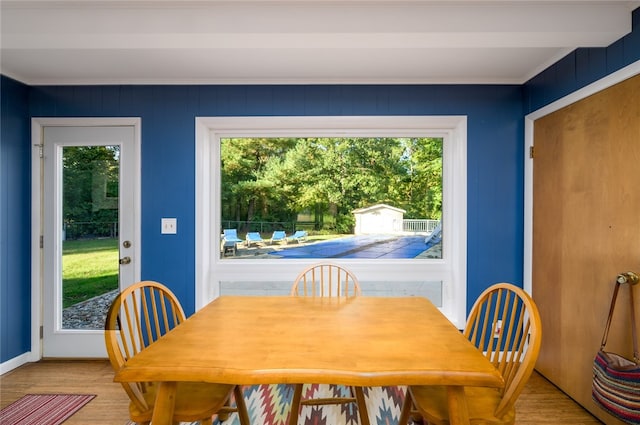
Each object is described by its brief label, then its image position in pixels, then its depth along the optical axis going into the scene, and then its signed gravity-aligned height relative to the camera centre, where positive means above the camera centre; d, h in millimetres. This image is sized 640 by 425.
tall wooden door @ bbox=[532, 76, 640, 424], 1901 -83
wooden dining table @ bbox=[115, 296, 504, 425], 1095 -515
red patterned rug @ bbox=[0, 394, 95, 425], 2096 -1293
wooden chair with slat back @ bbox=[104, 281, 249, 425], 1310 -782
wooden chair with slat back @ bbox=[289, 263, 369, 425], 1734 -1021
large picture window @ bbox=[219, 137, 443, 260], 3033 +131
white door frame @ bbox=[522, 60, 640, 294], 2742 +100
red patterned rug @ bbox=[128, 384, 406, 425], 2047 -1258
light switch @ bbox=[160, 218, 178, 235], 2865 -128
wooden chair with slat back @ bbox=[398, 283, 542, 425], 1252 -760
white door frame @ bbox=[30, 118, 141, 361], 2879 +19
